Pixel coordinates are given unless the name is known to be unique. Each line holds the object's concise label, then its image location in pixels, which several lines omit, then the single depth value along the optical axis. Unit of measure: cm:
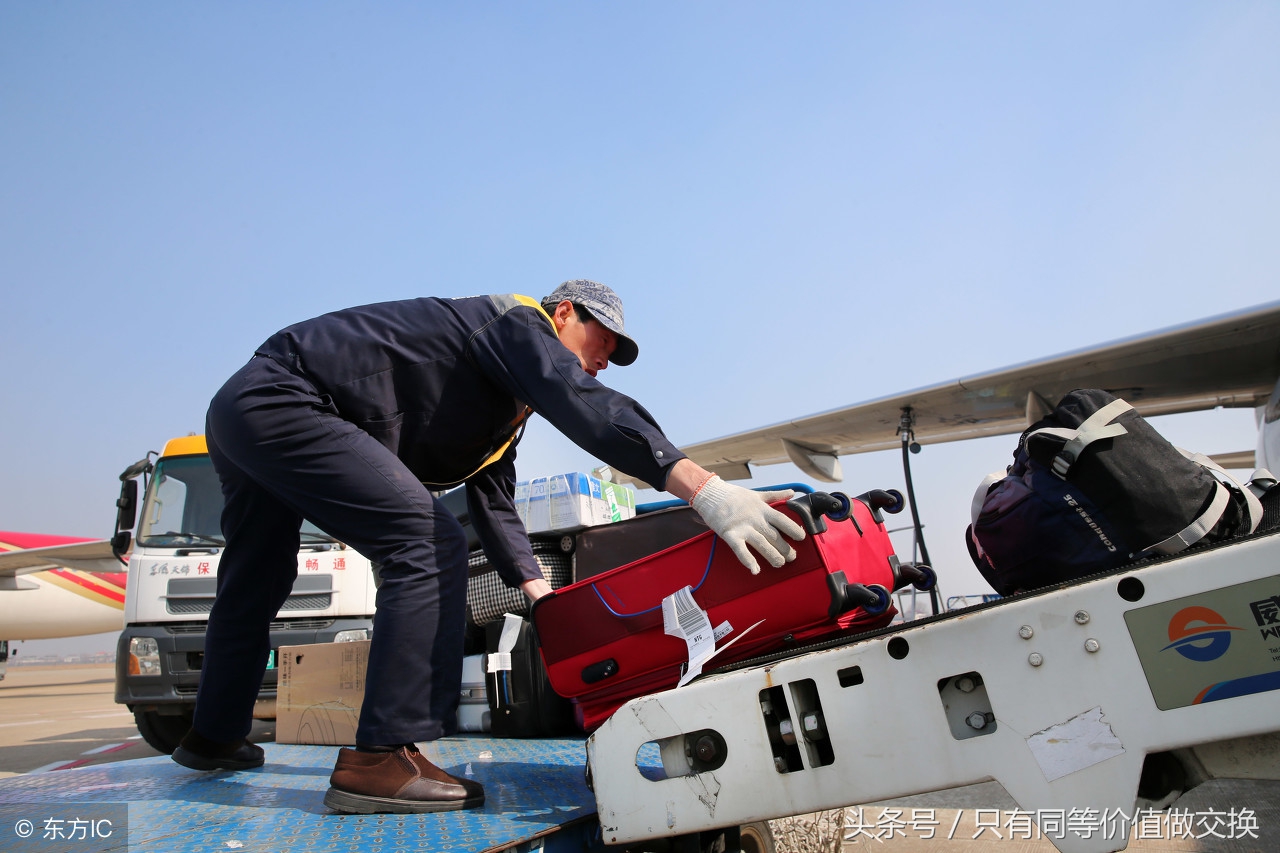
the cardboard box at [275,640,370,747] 316
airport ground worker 183
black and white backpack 154
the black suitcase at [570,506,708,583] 299
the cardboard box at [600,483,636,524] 479
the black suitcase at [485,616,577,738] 300
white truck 564
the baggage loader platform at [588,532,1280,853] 120
